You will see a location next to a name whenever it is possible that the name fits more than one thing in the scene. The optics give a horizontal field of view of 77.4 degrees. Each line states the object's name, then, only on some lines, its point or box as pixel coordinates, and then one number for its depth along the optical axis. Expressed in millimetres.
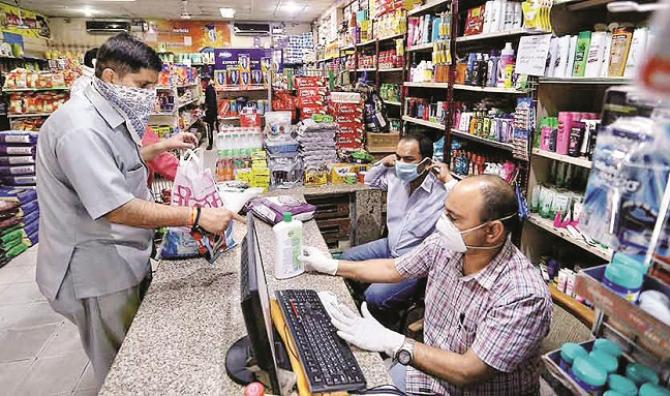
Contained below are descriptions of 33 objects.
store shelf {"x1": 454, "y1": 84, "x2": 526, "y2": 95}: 2838
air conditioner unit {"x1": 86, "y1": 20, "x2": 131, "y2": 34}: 14258
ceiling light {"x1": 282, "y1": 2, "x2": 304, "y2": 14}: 11723
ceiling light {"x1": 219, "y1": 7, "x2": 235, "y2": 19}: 12359
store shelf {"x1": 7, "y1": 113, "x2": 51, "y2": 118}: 6534
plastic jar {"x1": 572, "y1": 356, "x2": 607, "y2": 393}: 881
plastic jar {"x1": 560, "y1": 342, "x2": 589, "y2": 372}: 952
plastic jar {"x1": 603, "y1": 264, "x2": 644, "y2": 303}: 770
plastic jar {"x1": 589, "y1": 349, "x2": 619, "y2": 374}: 896
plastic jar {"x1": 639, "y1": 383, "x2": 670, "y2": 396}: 813
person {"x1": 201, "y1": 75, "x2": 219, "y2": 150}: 11758
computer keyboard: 1255
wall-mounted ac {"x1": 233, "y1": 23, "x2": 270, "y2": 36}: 15055
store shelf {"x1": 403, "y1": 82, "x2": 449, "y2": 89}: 3818
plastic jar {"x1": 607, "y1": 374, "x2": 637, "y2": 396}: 846
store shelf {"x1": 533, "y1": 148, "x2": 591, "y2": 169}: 2311
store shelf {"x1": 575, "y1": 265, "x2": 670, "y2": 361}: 718
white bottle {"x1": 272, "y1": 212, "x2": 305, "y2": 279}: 1851
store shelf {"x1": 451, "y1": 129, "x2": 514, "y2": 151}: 3010
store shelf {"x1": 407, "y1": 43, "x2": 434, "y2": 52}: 4105
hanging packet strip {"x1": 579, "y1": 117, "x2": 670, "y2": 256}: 699
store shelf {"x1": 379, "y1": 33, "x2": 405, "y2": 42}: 4843
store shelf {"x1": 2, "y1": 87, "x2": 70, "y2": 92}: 6391
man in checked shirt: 1396
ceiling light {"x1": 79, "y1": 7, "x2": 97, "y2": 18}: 12414
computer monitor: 1021
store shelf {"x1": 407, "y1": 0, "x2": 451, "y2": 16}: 3772
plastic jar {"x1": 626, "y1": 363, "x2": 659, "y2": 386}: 840
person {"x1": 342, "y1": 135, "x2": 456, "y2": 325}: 2826
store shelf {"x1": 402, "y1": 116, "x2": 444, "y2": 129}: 4034
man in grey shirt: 1596
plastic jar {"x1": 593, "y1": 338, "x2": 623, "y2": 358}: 918
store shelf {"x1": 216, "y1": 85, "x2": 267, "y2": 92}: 5595
